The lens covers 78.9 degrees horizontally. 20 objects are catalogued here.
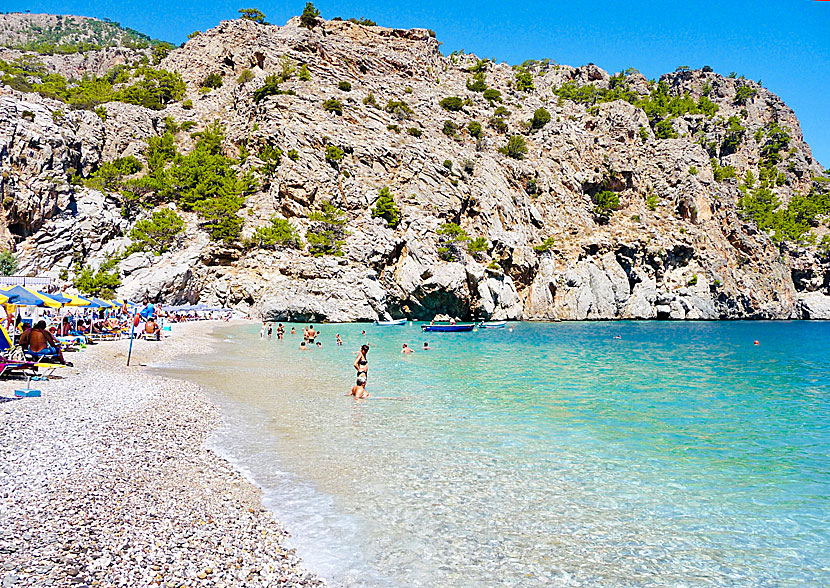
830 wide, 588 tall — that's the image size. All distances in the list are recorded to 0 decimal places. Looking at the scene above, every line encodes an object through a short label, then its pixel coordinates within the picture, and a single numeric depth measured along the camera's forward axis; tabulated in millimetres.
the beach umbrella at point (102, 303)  26469
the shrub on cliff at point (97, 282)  50022
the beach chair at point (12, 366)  13422
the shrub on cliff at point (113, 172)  62881
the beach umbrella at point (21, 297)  17711
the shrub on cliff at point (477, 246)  66562
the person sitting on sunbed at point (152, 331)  33312
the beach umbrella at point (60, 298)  21234
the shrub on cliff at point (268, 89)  77688
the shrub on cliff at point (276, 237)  62750
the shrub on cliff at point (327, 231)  63250
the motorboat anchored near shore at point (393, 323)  55938
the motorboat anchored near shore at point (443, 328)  50812
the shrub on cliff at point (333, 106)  77500
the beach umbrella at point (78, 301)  23266
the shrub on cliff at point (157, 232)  60156
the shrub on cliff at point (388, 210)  67188
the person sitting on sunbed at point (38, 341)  14969
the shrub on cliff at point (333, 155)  70250
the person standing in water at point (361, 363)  15080
